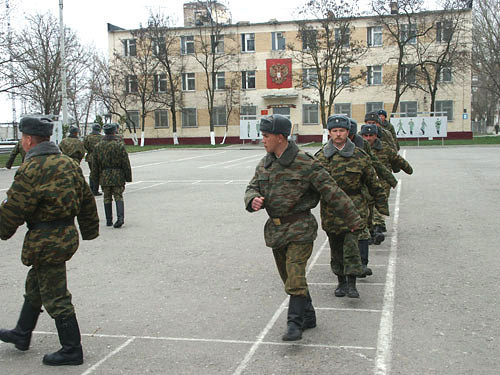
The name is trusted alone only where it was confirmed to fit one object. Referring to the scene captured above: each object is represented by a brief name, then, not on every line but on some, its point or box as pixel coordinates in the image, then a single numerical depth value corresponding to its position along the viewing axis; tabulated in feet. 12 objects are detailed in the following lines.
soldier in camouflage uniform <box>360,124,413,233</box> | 28.78
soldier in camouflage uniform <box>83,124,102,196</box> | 49.49
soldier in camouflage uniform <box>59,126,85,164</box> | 46.33
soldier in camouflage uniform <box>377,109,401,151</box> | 35.96
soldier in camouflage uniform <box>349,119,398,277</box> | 21.47
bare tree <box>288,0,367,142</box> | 163.53
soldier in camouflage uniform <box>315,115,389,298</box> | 19.07
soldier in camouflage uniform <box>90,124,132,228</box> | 34.91
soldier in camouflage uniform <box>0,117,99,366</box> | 13.85
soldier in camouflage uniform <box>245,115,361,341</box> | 15.51
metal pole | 107.55
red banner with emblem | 190.19
